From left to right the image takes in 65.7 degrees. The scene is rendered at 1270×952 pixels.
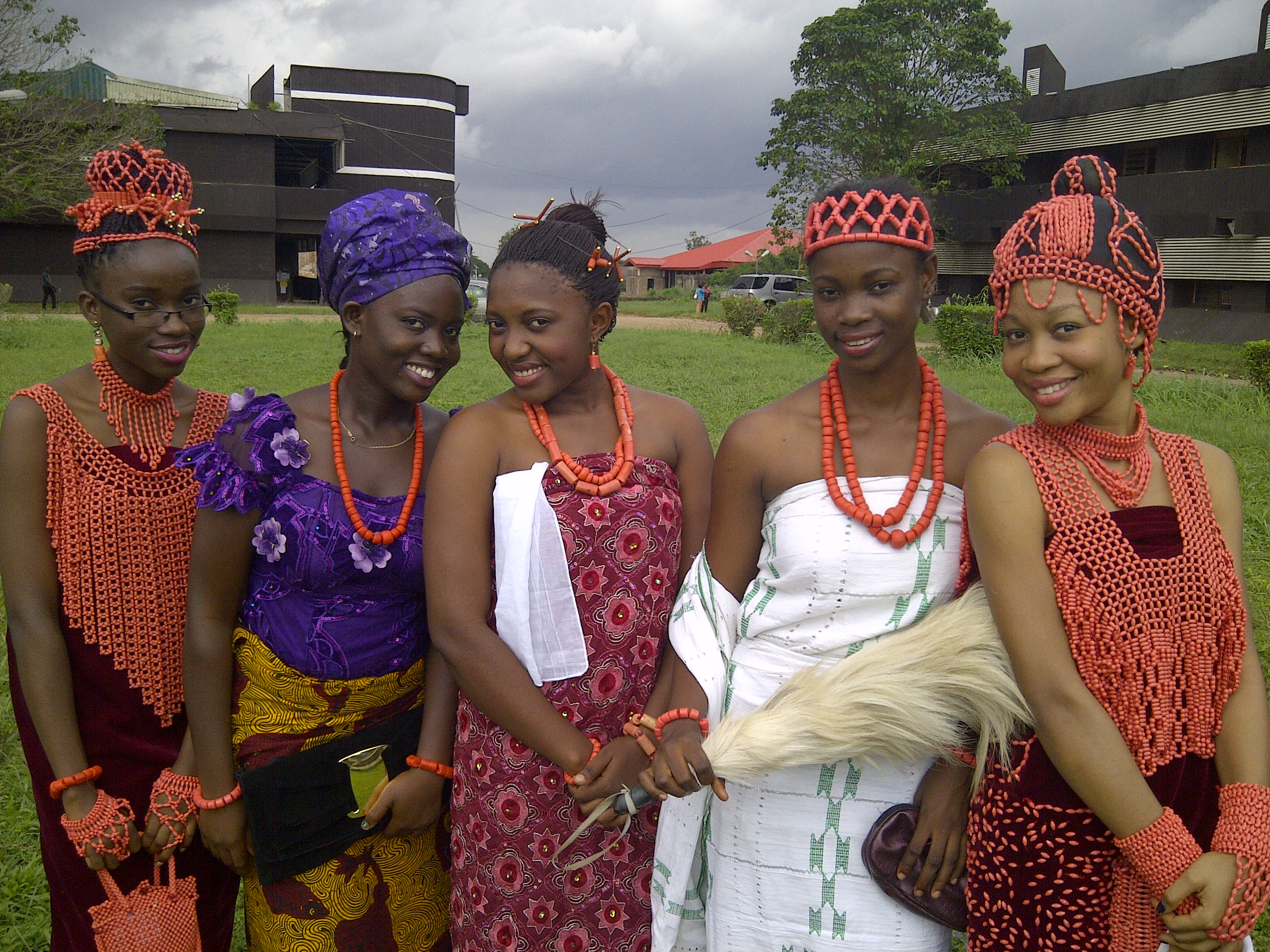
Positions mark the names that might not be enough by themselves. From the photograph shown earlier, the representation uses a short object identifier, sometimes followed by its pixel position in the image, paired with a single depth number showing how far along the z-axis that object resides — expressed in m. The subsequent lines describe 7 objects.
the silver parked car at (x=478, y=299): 22.78
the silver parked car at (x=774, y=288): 31.61
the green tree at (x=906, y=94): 24.47
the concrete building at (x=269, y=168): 30.16
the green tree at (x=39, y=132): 18.25
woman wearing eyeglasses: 2.28
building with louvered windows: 19.95
